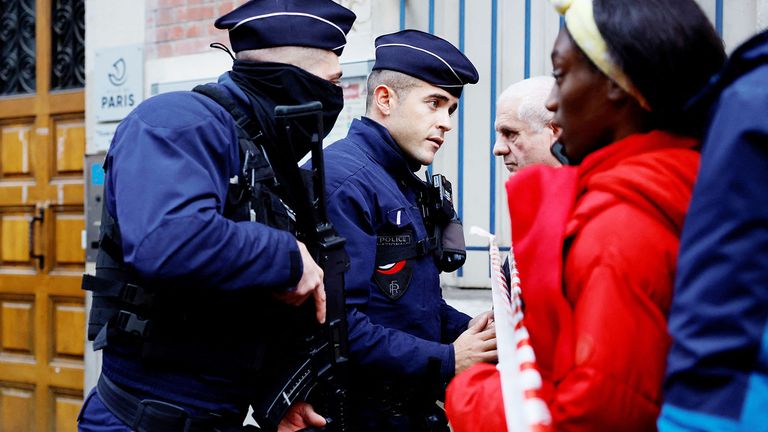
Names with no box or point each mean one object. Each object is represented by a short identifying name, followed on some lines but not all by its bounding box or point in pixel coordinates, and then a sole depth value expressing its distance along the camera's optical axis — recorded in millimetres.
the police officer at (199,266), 1562
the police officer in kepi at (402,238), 2100
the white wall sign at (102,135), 4480
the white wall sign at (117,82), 4438
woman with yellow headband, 970
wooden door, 4719
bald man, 2402
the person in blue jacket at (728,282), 828
